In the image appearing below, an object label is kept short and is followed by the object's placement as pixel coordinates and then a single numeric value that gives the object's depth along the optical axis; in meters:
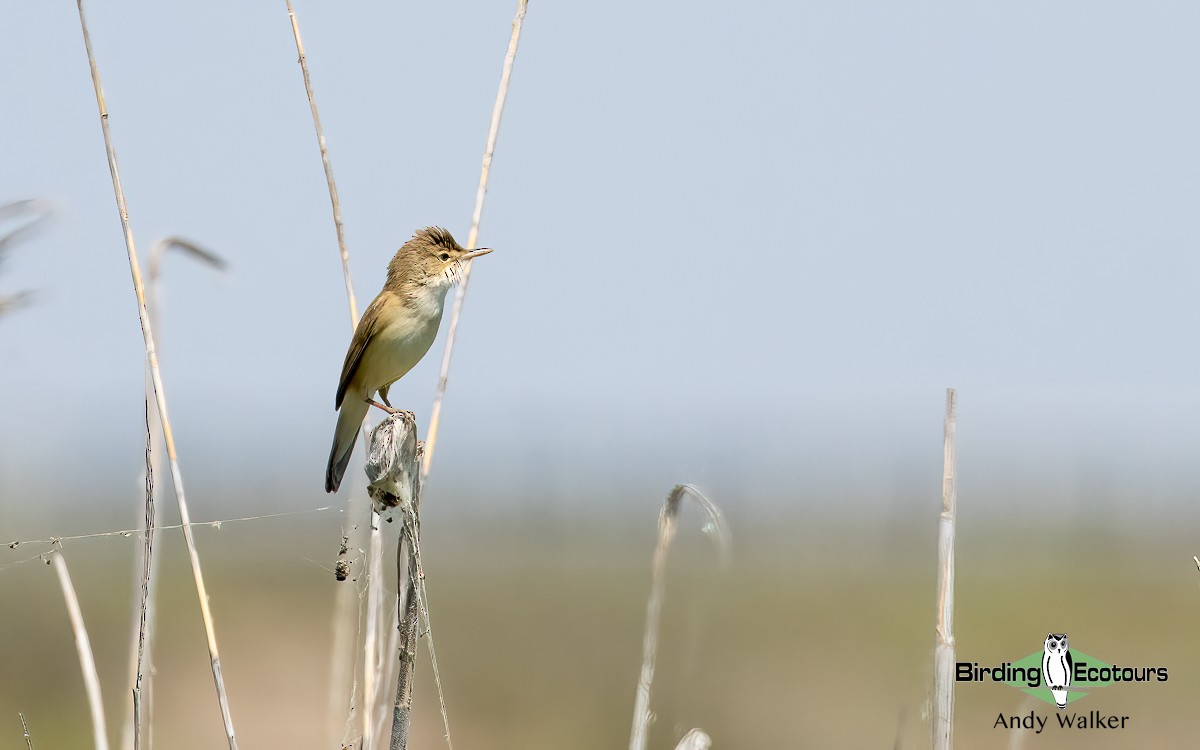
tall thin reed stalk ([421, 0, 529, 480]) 5.53
